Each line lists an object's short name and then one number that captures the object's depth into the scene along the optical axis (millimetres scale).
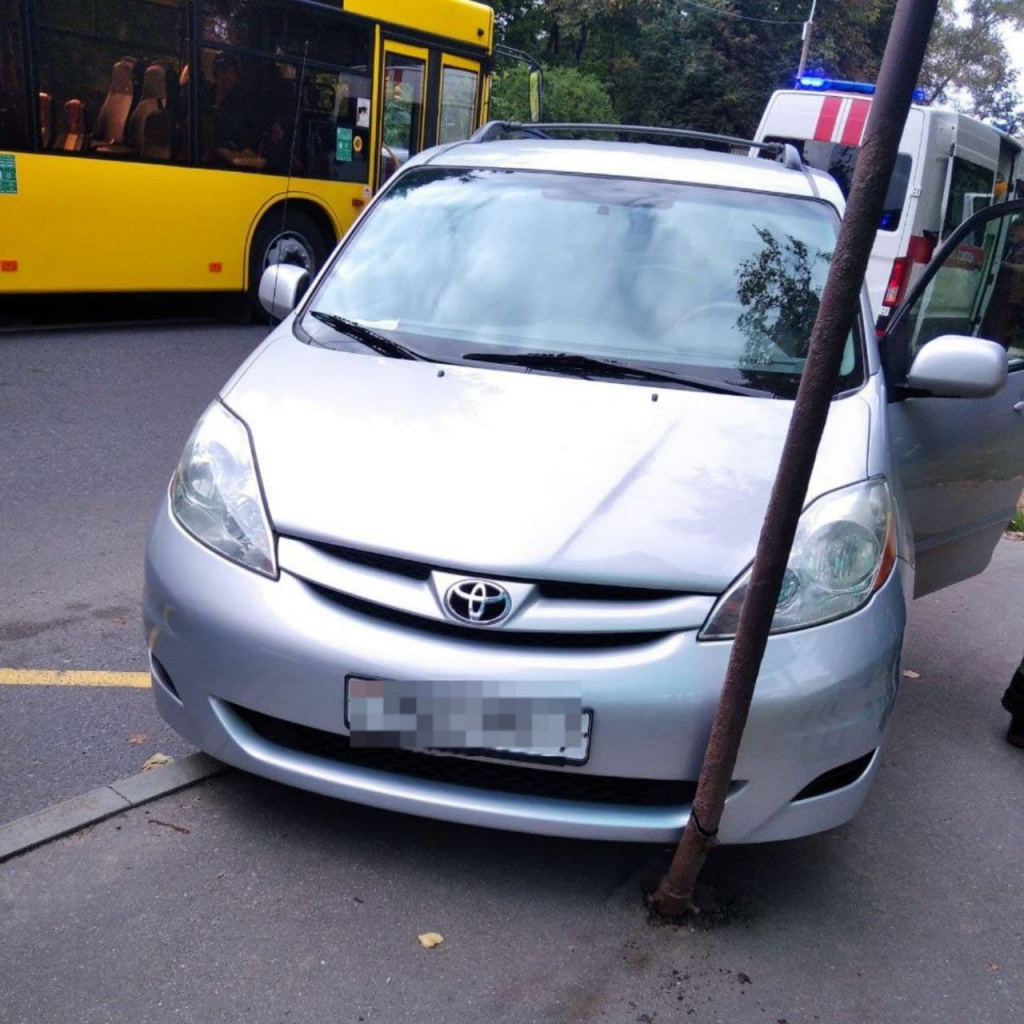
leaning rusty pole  2164
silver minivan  2635
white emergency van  10750
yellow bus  9234
